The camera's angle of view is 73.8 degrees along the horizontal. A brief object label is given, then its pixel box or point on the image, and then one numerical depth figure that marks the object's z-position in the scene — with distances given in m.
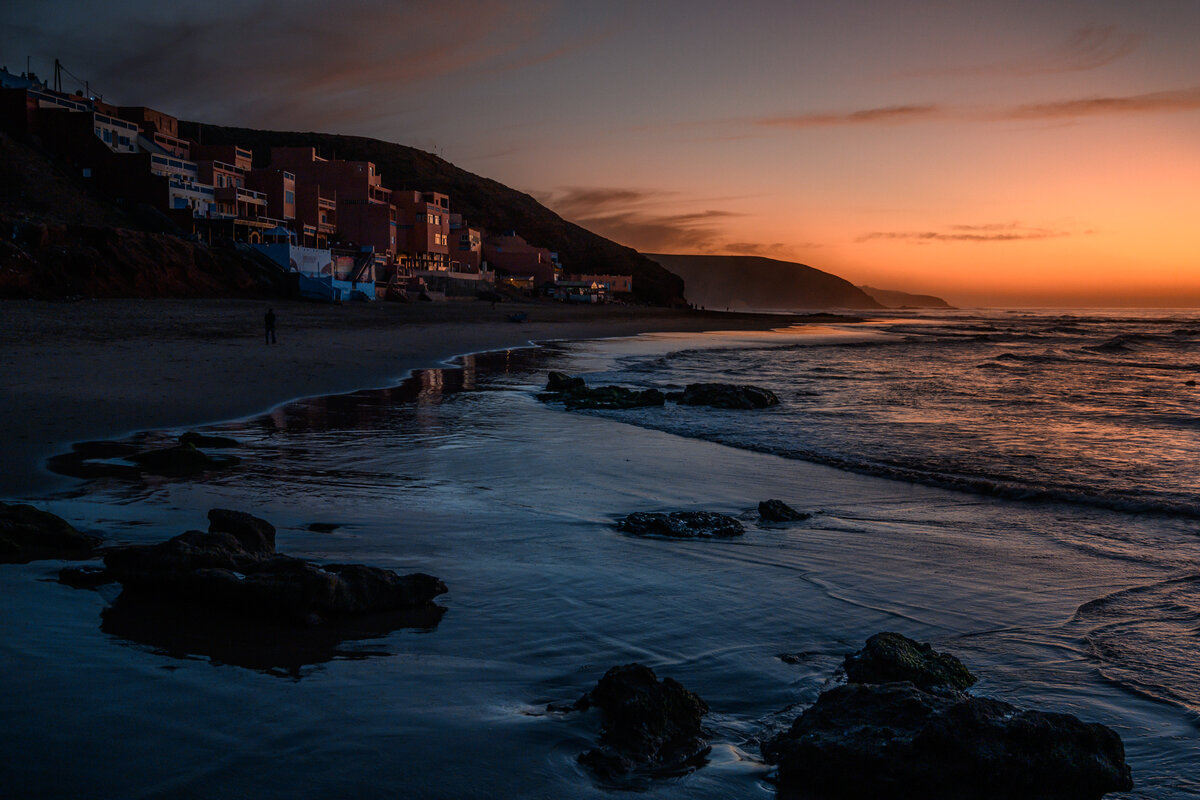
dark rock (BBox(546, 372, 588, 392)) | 18.58
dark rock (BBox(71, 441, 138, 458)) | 9.52
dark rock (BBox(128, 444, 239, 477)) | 8.92
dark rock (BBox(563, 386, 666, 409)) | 16.69
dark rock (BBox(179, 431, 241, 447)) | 10.25
